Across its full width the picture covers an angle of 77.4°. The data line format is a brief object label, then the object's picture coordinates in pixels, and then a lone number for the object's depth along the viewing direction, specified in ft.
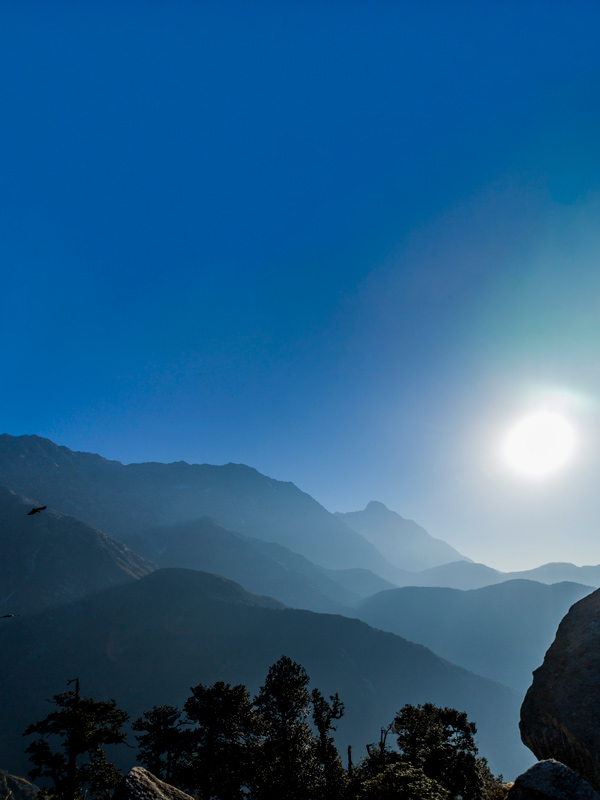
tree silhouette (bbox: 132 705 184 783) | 126.12
